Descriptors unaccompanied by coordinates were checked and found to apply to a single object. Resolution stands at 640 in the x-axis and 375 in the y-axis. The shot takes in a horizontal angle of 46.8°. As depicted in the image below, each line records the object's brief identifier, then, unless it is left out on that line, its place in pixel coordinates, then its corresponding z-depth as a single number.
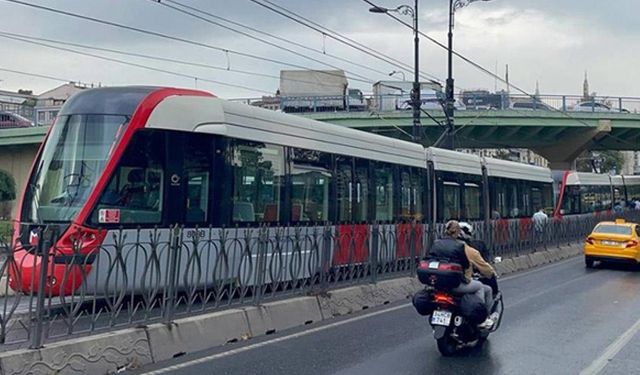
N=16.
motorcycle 8.69
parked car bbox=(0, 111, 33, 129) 44.94
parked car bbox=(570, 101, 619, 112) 40.84
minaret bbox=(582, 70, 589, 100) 142.00
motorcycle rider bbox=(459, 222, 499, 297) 9.41
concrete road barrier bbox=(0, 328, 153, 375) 6.57
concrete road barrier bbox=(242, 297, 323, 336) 10.05
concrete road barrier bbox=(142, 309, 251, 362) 8.24
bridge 39.50
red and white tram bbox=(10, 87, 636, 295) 8.77
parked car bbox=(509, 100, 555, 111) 39.84
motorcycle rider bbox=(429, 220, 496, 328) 8.84
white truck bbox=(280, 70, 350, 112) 50.12
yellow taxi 21.64
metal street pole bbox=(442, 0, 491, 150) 27.66
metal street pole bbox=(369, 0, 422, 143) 27.28
